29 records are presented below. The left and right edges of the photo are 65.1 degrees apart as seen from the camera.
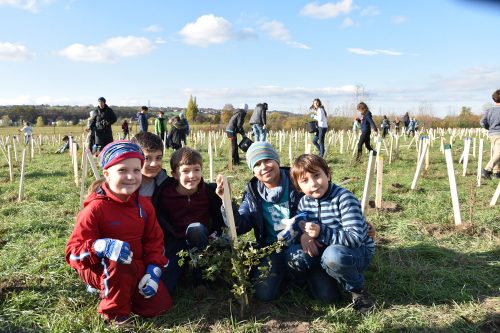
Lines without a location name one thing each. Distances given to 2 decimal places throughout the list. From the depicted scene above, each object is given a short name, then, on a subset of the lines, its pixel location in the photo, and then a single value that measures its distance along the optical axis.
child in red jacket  2.40
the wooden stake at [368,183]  4.14
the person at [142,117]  13.71
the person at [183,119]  13.14
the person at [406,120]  25.83
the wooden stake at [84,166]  4.78
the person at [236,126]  10.74
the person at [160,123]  15.15
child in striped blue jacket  2.64
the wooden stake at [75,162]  7.81
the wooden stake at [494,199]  5.41
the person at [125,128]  19.60
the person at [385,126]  24.79
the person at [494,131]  7.83
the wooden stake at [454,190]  4.50
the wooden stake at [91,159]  4.39
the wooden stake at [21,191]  6.57
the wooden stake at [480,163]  6.61
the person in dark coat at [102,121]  9.78
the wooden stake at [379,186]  5.02
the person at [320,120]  10.84
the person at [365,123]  10.29
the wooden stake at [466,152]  7.29
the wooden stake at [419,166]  6.35
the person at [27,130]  17.70
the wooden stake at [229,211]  2.52
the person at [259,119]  11.30
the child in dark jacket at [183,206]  3.02
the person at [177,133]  12.96
